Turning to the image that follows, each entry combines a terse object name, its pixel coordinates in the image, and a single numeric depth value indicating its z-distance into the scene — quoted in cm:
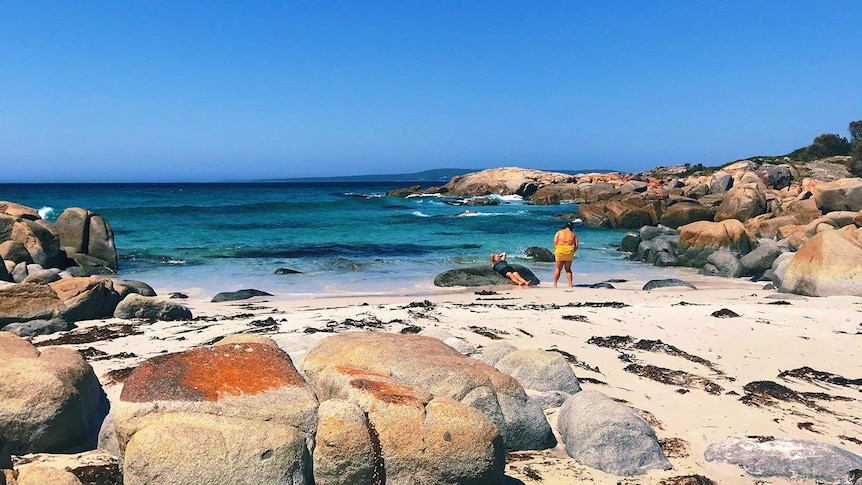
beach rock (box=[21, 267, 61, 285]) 1064
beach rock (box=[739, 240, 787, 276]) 1540
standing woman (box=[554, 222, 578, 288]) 1350
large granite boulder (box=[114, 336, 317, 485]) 319
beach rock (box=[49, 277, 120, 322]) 837
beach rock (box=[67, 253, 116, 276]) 1628
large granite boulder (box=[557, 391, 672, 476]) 421
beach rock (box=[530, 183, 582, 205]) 5506
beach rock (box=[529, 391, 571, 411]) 516
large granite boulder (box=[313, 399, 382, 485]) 340
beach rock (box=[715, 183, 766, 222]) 2773
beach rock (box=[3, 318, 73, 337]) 747
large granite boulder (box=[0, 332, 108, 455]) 396
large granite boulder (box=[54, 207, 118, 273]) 1717
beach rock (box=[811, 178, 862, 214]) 2231
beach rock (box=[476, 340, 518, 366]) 586
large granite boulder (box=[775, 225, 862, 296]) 1096
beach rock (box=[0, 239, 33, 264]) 1374
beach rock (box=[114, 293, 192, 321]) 865
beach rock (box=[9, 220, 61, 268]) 1497
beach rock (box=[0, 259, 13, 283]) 1224
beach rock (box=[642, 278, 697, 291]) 1309
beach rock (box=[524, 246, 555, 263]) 1919
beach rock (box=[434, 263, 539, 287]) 1387
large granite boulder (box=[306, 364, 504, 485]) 343
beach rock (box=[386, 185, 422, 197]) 7369
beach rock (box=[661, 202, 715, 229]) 2917
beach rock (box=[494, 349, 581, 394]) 537
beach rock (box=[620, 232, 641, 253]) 2142
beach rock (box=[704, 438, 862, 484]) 410
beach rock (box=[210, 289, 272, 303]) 1191
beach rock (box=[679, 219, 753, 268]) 1831
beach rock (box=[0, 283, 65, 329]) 759
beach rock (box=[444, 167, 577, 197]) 6388
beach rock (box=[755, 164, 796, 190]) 3869
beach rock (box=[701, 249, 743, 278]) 1570
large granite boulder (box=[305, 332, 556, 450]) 427
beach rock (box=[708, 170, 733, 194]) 3800
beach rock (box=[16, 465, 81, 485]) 290
